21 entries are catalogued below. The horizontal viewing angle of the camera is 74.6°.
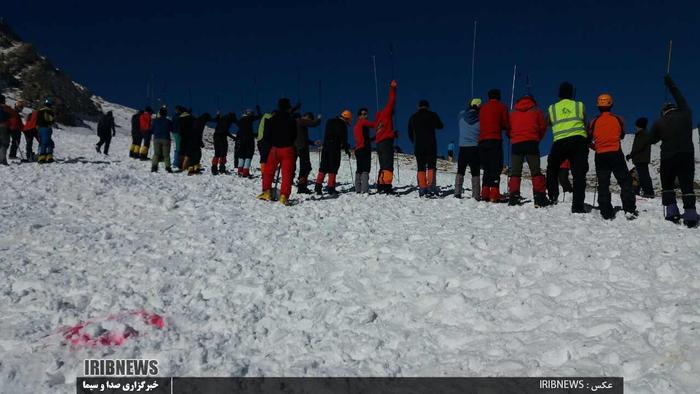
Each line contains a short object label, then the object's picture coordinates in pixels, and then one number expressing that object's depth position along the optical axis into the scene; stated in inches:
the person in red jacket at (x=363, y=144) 491.8
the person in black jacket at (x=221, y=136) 608.4
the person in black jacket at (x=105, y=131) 829.8
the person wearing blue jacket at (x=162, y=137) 613.6
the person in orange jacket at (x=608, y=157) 332.2
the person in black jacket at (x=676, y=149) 316.2
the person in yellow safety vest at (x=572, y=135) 357.1
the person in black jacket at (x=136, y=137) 784.3
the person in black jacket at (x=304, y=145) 499.5
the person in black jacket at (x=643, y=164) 544.1
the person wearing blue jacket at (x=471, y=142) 441.7
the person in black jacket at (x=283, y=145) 425.1
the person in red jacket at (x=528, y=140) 388.8
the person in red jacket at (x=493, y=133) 413.7
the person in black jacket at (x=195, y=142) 602.5
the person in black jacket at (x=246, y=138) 594.9
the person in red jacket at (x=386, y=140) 477.7
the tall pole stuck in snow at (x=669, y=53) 359.7
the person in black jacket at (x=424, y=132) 458.3
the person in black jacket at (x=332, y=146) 500.7
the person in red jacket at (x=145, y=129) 772.6
